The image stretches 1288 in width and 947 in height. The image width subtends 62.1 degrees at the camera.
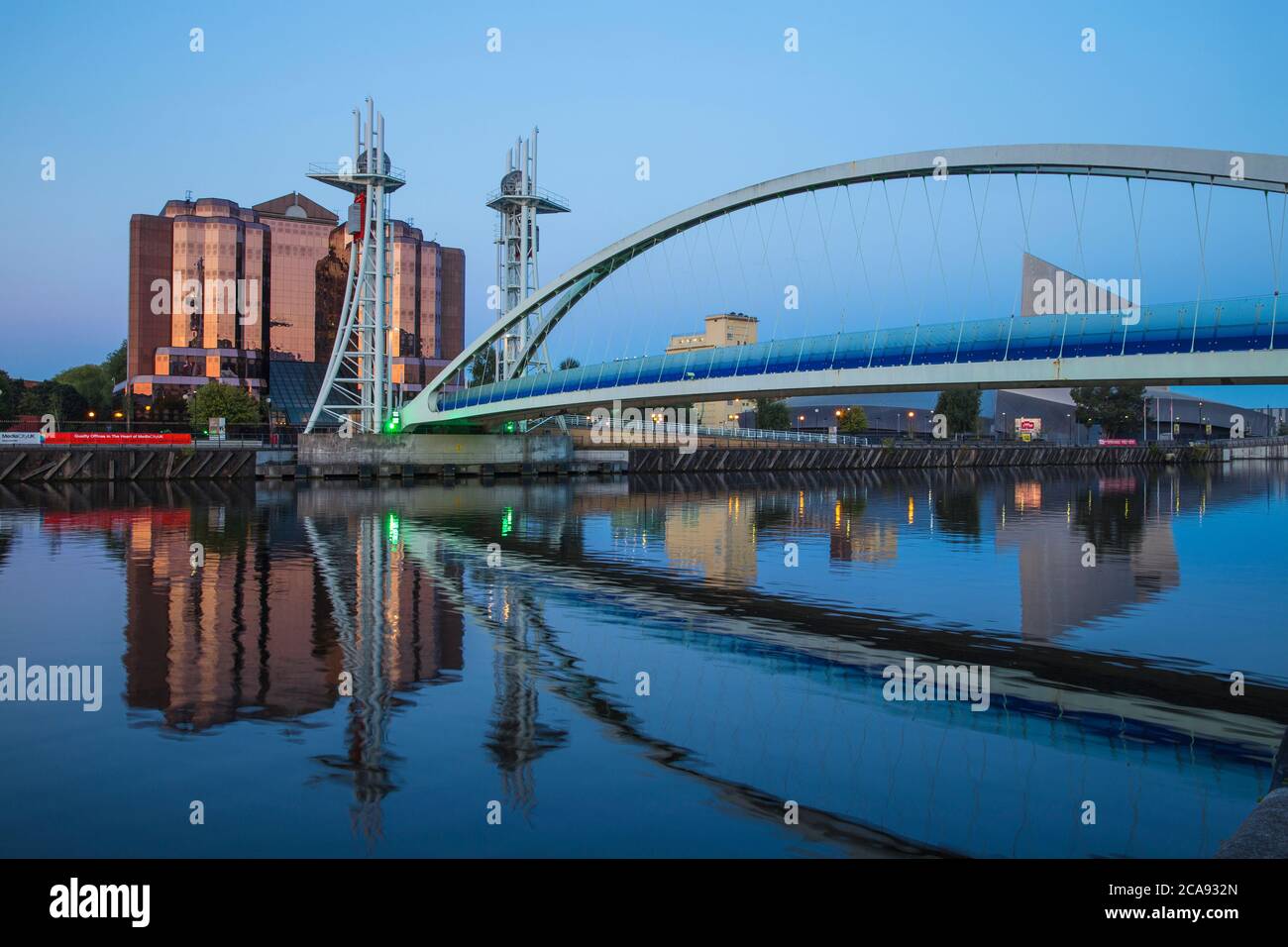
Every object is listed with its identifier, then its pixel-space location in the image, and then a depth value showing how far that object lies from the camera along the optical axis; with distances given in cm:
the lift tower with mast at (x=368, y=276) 5856
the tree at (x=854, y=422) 12850
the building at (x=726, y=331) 16550
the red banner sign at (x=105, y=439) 5675
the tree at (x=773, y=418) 11816
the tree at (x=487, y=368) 11556
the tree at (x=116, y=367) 13025
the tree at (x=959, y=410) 12706
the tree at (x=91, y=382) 11731
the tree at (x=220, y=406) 7588
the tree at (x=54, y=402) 9619
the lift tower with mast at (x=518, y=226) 6406
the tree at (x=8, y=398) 9288
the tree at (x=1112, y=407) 13988
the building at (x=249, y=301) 10106
